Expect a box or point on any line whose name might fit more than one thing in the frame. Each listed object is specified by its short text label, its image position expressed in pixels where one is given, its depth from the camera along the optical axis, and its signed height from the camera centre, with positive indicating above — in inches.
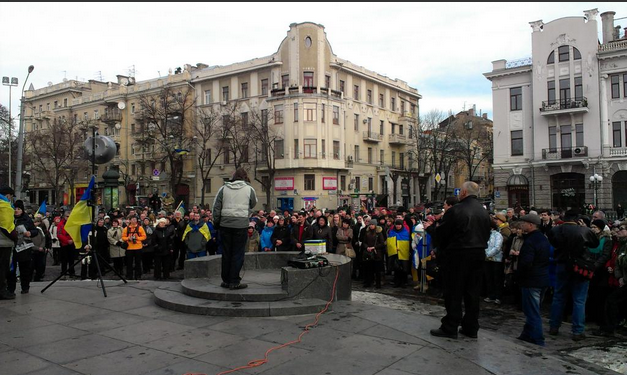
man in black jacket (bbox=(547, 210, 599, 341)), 276.5 -48.7
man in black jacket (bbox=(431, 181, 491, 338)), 228.8 -32.9
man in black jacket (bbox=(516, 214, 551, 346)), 253.9 -44.0
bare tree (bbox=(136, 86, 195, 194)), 1957.4 +345.8
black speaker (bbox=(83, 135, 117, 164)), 369.7 +42.3
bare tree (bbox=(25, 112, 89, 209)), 1973.4 +233.6
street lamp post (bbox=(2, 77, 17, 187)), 1391.5 +360.8
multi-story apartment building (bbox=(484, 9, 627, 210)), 1581.0 +277.4
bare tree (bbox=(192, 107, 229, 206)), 2000.5 +276.2
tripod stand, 343.4 -0.2
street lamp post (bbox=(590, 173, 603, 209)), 1373.3 +39.7
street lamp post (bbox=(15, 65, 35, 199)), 1114.7 +110.0
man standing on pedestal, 297.7 -14.7
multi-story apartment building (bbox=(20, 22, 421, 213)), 1934.1 +364.6
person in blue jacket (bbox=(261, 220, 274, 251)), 531.2 -44.0
